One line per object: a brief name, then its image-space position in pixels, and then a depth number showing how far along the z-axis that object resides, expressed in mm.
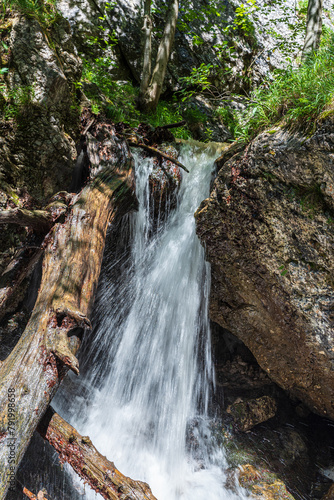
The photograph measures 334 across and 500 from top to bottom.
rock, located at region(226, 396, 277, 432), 3623
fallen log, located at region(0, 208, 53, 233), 2572
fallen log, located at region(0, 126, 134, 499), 1809
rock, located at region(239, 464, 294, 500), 2826
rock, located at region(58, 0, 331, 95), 6688
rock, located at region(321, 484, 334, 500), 2638
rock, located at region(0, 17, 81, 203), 3471
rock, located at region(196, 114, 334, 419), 2611
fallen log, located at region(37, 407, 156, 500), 1851
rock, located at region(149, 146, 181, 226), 4430
